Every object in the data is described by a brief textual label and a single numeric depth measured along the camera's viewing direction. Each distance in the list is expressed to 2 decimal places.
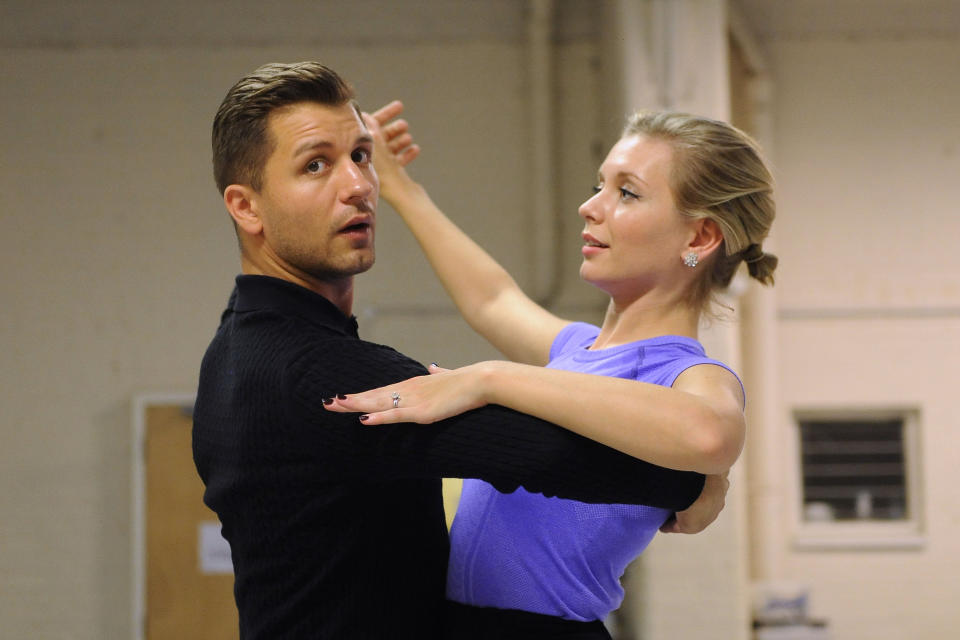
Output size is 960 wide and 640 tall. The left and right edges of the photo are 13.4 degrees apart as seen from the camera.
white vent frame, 11.24
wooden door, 10.74
